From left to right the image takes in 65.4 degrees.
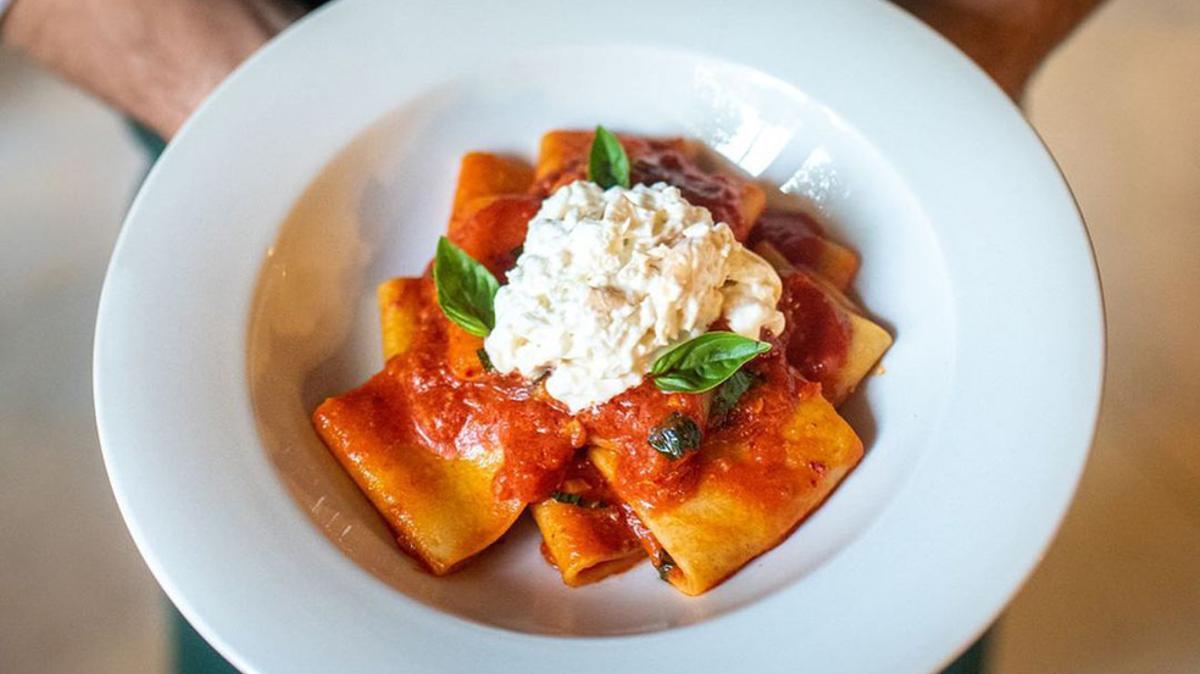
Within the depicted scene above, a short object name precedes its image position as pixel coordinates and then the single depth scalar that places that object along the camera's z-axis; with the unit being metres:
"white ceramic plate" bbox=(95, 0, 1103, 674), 0.21
